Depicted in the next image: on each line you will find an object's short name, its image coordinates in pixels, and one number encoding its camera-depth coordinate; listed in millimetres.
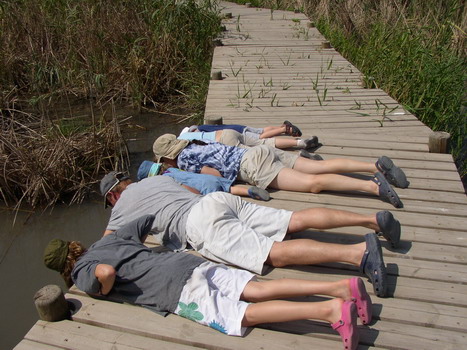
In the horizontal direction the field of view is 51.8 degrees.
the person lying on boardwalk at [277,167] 3422
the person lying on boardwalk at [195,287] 2209
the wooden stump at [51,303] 2361
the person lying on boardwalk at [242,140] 4109
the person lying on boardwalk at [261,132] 4363
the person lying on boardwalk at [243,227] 2584
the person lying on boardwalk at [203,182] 3455
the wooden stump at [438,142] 4016
